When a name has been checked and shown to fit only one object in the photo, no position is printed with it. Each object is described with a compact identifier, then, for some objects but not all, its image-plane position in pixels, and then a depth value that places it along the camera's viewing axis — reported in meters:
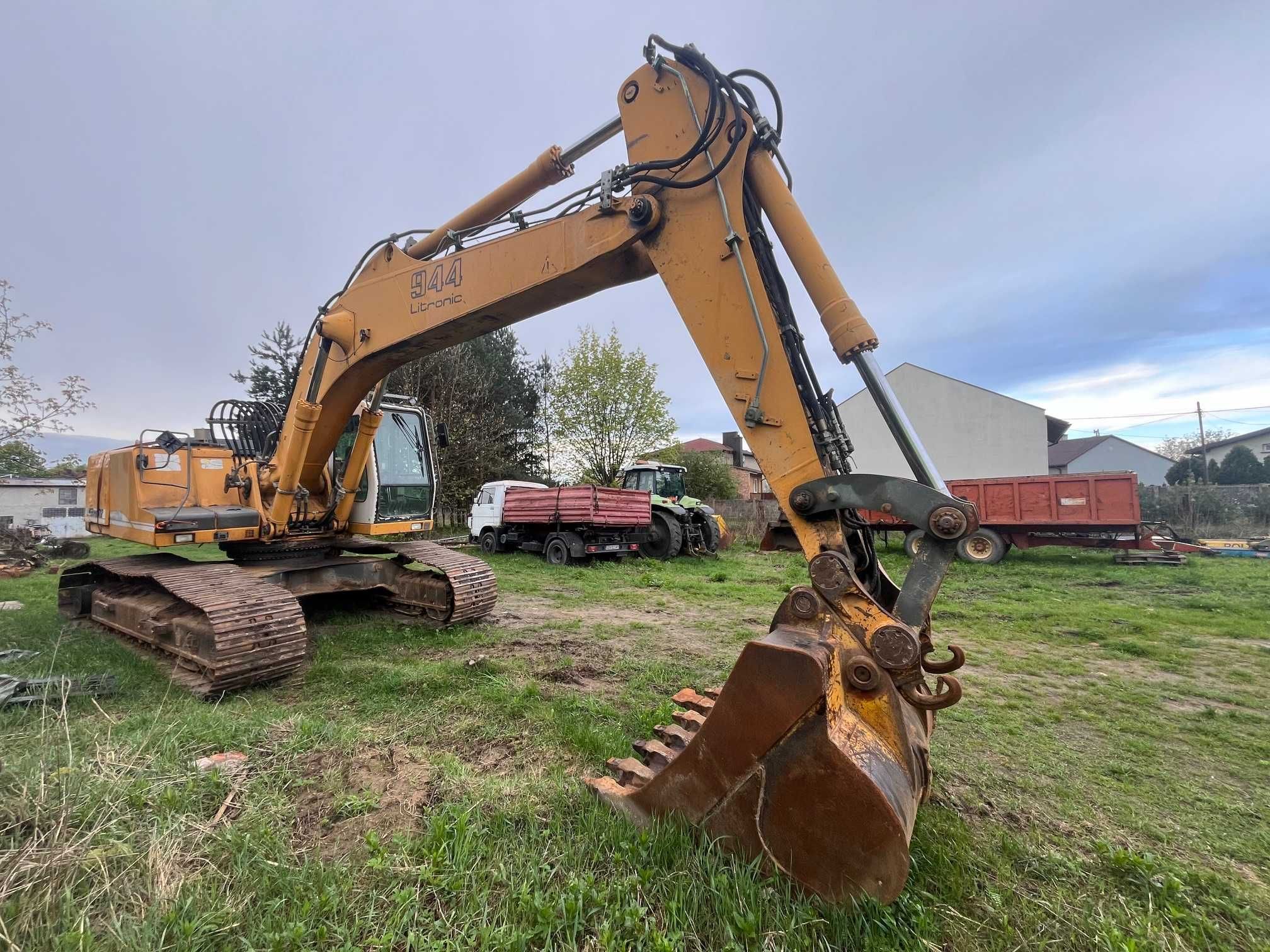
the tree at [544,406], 26.88
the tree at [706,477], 29.78
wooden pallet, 11.74
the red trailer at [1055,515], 11.83
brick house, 41.11
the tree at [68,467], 28.01
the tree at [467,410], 20.80
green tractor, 13.45
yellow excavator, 1.97
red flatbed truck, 12.25
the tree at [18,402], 11.90
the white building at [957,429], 26.41
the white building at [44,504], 22.81
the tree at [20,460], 13.95
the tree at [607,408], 26.36
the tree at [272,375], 24.19
